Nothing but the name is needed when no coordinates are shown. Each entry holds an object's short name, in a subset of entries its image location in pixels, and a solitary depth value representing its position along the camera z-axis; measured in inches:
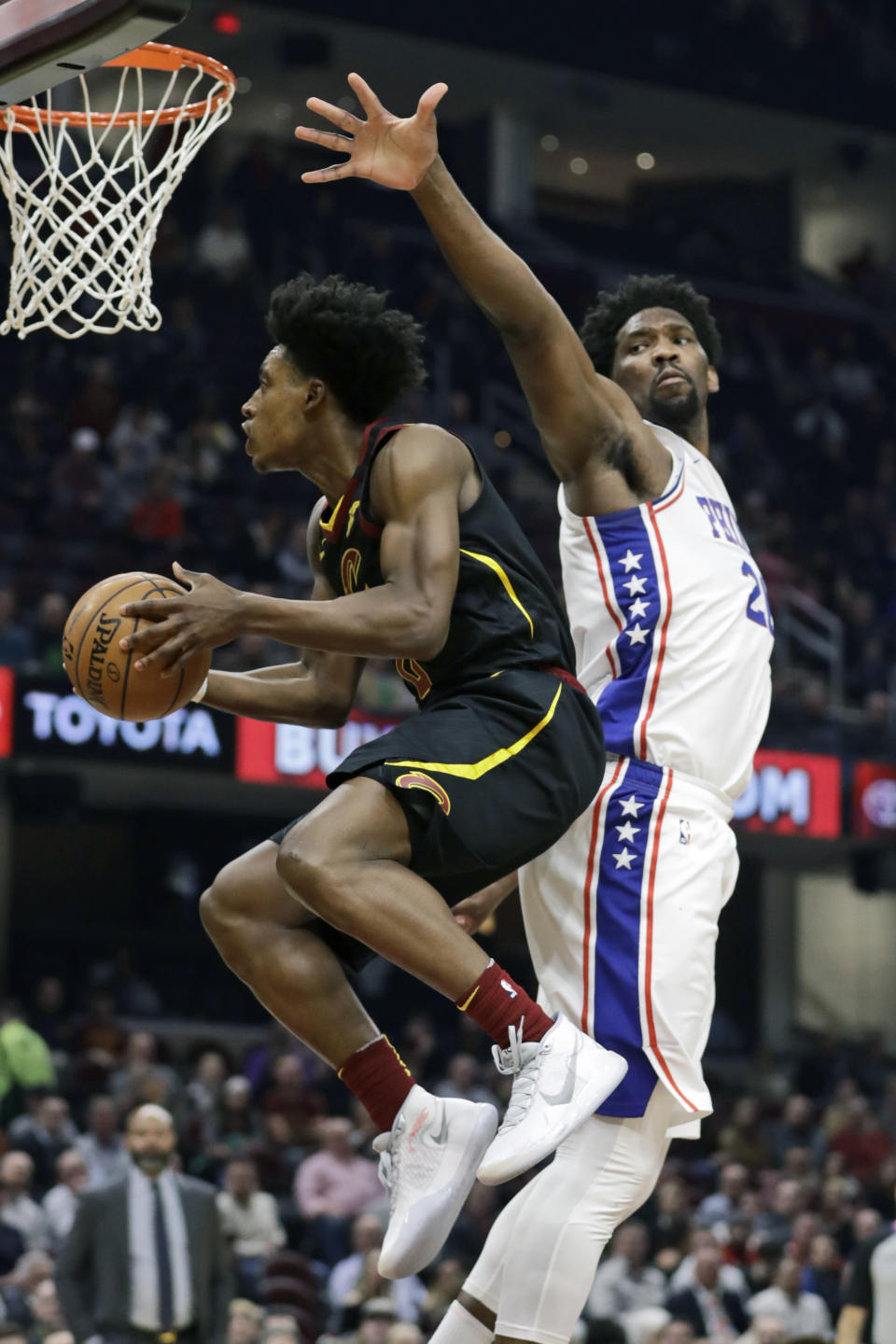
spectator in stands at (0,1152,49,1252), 396.8
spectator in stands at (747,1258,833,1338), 445.1
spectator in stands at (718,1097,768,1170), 573.0
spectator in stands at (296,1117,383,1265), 456.1
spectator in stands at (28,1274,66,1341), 347.6
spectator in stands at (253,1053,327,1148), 505.0
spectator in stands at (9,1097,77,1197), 447.2
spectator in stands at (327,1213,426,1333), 403.9
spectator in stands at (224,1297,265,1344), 343.6
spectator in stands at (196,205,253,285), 742.5
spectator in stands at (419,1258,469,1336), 409.4
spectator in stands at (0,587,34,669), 540.1
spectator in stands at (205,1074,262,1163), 485.1
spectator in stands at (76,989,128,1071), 532.4
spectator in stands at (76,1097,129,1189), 445.1
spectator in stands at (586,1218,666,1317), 433.7
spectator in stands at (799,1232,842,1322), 470.9
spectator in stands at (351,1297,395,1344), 367.6
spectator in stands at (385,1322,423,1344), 351.3
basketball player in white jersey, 169.5
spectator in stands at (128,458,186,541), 622.5
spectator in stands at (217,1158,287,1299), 423.5
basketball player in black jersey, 159.2
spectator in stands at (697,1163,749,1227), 514.0
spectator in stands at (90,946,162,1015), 608.7
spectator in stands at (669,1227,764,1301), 443.2
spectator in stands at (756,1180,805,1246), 510.3
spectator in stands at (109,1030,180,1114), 460.4
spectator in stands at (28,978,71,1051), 550.0
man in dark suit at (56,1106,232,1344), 314.8
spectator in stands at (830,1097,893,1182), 594.2
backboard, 157.2
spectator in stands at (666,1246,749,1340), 424.5
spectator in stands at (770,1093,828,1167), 600.7
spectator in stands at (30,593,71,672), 547.8
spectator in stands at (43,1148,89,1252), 400.2
